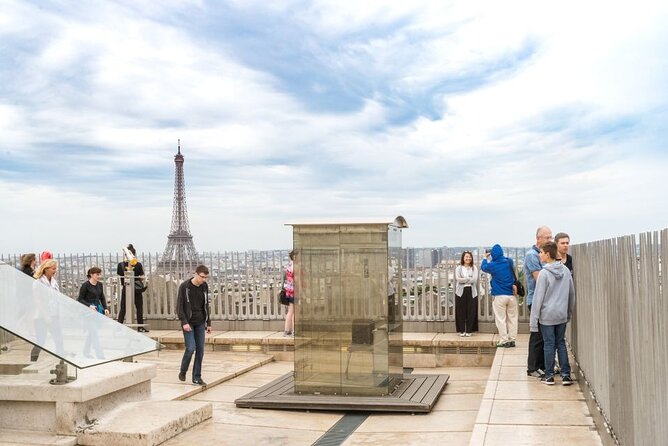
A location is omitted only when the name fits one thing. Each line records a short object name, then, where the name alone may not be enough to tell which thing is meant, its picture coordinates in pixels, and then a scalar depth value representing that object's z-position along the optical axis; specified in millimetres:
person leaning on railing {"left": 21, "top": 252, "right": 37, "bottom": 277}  11906
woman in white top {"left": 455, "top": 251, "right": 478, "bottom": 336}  14930
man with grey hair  9797
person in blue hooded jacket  12922
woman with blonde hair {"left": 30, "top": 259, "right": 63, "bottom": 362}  8211
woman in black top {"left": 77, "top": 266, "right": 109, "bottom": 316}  12398
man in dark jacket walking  10859
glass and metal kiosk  10328
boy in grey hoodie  8891
